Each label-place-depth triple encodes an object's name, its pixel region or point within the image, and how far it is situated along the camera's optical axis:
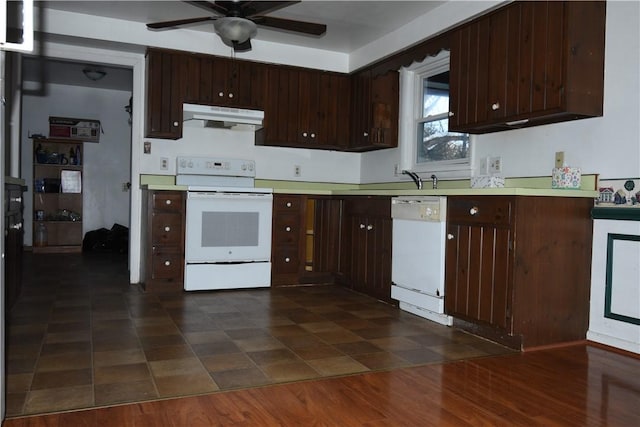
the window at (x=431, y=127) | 4.27
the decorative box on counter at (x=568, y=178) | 3.08
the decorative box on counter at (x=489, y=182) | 3.29
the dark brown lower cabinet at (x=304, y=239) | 4.77
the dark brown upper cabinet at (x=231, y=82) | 4.84
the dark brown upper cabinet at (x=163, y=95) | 4.66
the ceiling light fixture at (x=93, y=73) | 6.62
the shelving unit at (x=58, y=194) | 7.43
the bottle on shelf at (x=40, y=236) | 7.29
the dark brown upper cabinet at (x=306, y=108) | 5.10
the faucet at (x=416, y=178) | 4.42
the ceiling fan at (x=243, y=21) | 3.38
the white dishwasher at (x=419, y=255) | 3.43
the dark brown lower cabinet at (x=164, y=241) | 4.36
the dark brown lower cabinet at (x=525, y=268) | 2.87
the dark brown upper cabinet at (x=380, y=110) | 4.96
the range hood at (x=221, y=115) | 4.72
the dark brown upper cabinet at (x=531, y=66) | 2.99
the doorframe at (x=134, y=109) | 4.79
